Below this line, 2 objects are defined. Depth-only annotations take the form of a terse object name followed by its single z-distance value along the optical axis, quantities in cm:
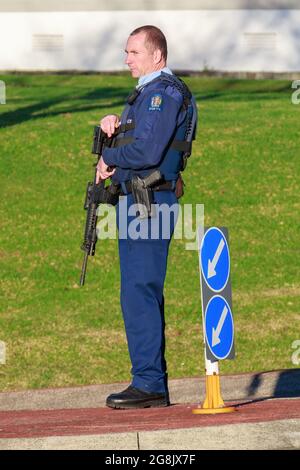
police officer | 1566
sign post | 1496
